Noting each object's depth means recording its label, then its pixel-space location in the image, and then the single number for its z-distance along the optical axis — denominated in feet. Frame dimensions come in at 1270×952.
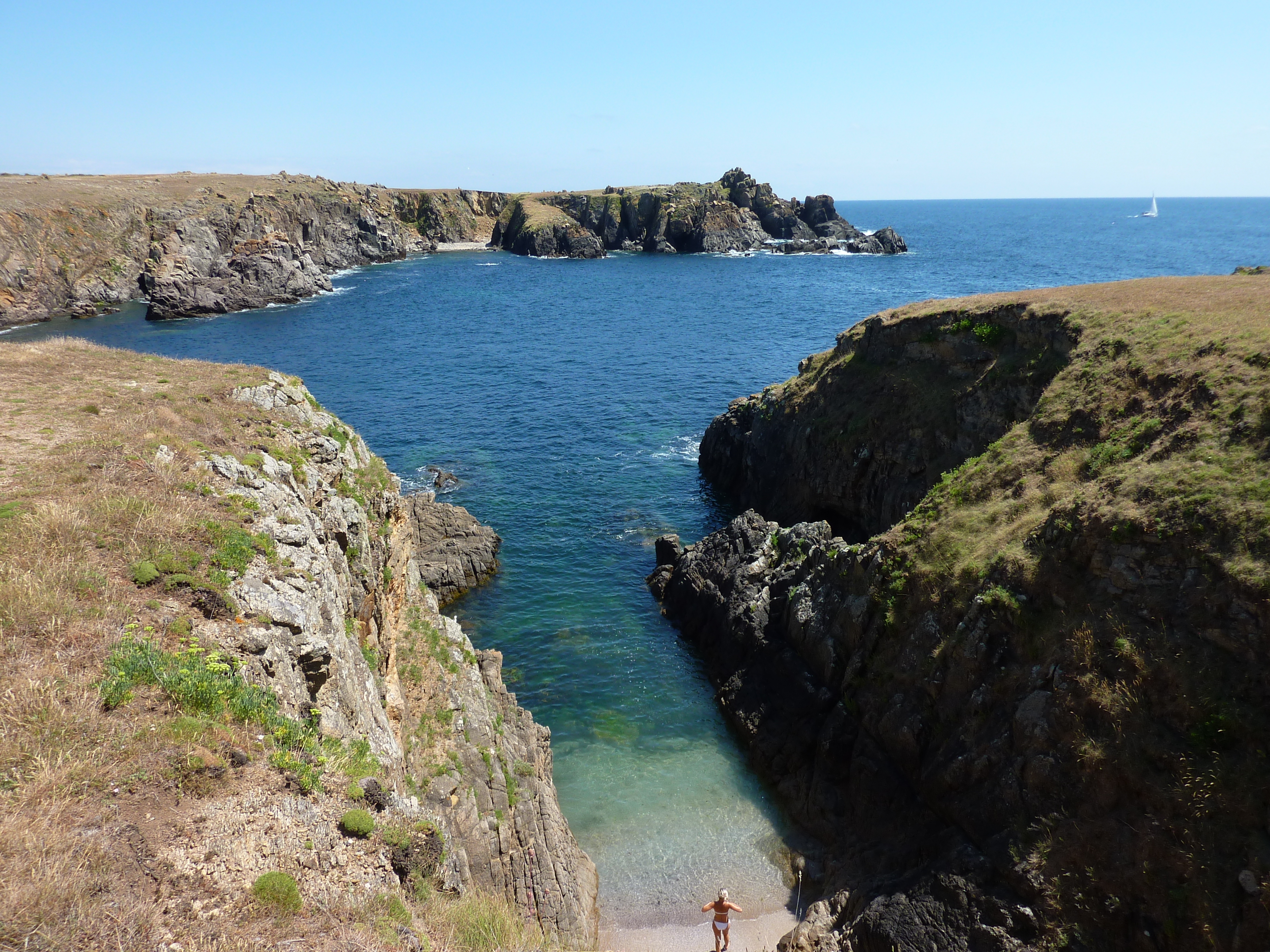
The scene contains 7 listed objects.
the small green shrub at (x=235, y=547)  51.67
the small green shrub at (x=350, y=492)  77.61
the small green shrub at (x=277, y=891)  31.42
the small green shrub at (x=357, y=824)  38.11
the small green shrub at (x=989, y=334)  115.34
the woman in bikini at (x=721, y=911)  60.90
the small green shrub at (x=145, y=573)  46.73
